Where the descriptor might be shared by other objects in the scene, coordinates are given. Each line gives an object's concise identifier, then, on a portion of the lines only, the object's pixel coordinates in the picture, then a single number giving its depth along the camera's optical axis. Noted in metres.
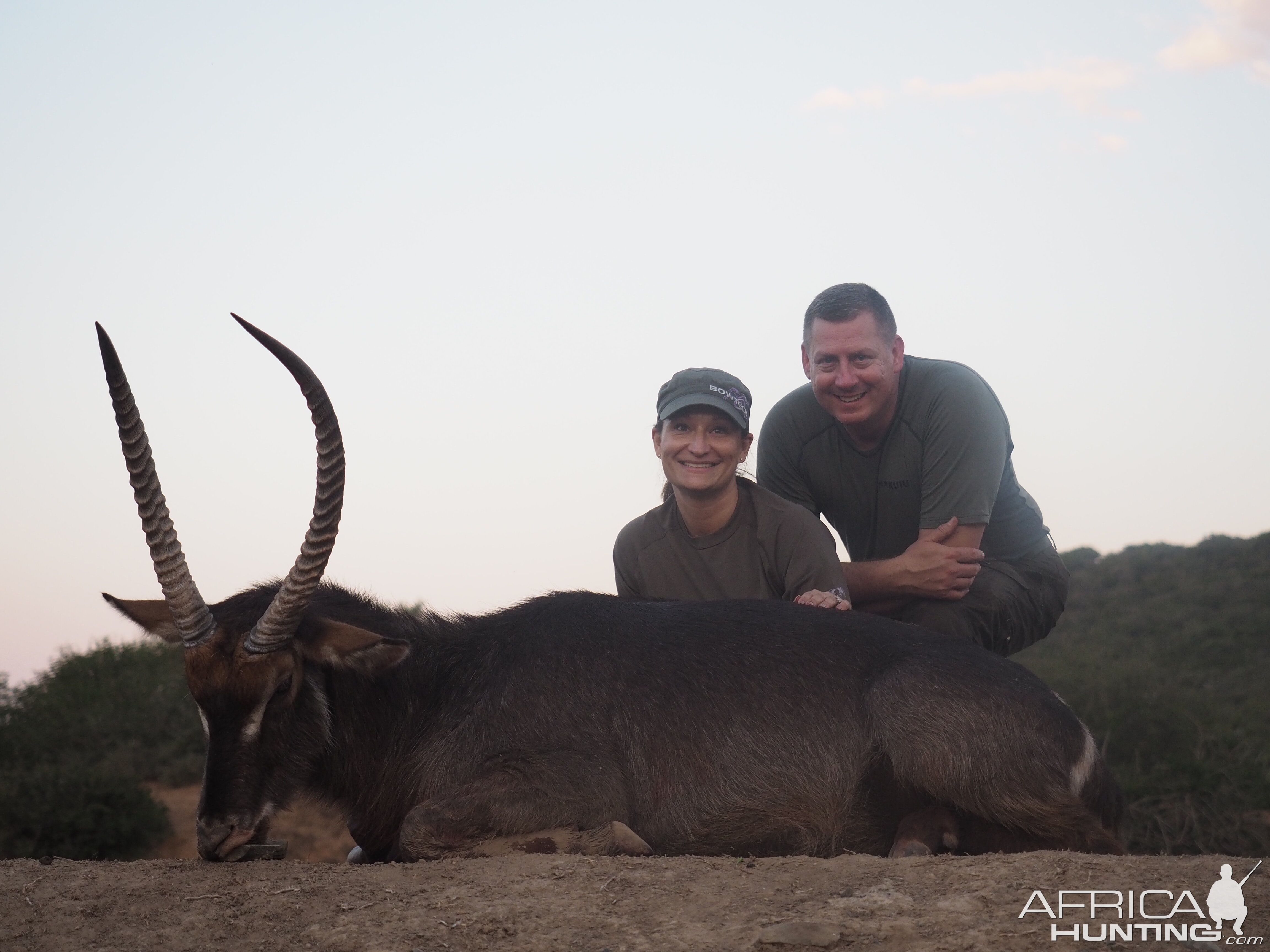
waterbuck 4.23
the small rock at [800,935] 3.15
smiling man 6.12
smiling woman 5.77
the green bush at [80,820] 11.99
